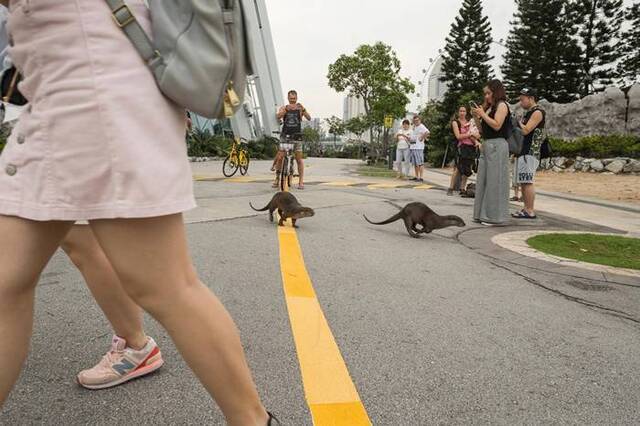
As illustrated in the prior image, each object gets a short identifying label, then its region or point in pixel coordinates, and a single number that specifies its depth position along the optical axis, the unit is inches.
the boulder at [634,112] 866.8
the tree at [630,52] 1352.1
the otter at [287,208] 196.2
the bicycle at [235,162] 532.3
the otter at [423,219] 201.8
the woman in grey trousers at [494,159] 243.0
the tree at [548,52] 1432.1
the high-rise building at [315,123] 4324.8
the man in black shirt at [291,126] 365.4
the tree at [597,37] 1370.6
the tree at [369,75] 1596.9
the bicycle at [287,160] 367.2
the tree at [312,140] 2551.7
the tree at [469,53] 1619.1
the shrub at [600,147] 775.1
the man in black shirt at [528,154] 269.0
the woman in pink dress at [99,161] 41.9
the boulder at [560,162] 861.8
